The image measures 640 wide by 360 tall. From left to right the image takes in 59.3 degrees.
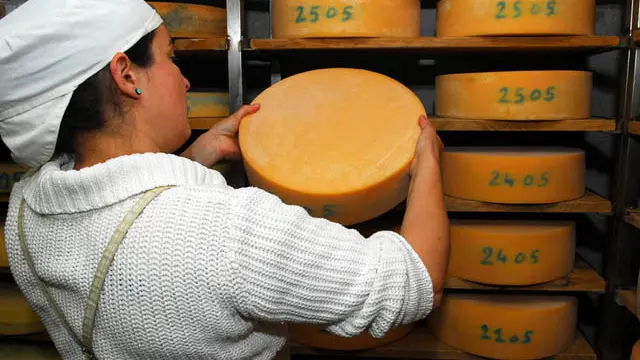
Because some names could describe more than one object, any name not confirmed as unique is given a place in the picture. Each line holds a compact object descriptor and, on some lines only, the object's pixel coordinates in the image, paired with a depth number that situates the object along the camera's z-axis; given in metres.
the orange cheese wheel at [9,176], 1.94
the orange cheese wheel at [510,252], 1.79
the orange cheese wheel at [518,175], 1.73
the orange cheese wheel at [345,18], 1.63
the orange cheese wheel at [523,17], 1.63
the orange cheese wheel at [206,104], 1.86
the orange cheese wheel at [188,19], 1.78
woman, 0.75
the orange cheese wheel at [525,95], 1.69
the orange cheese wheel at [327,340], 1.87
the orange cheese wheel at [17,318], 1.95
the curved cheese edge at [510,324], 1.85
